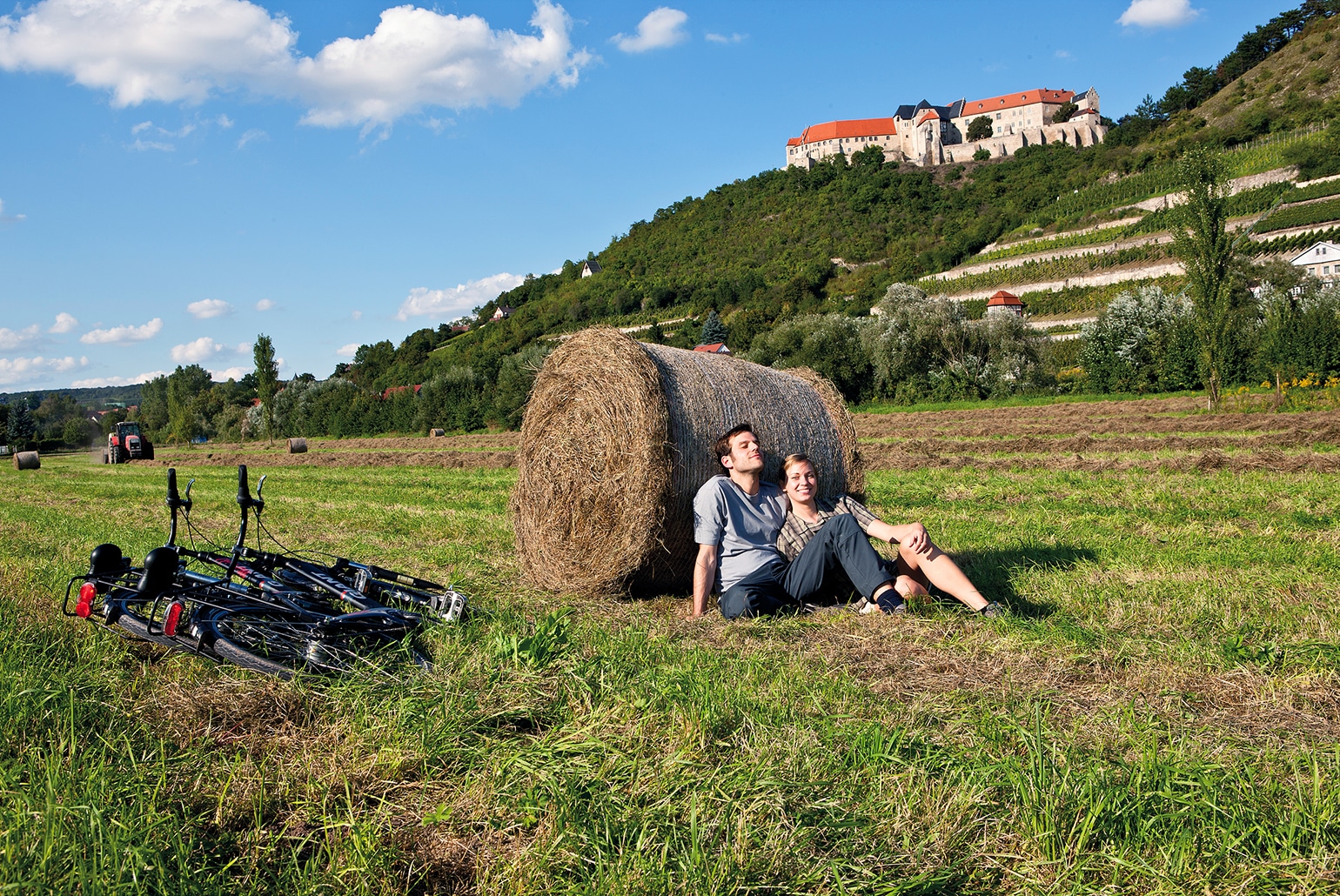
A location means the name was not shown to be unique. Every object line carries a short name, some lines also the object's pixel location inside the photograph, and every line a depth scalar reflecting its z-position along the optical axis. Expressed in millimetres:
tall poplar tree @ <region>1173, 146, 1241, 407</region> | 22031
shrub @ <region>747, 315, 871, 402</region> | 41812
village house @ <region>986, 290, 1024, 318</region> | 57344
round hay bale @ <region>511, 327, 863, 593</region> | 6352
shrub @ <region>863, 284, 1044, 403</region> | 38562
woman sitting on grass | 5086
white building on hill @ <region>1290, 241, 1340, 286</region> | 47219
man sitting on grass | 5219
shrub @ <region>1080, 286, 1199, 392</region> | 32062
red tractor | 35656
